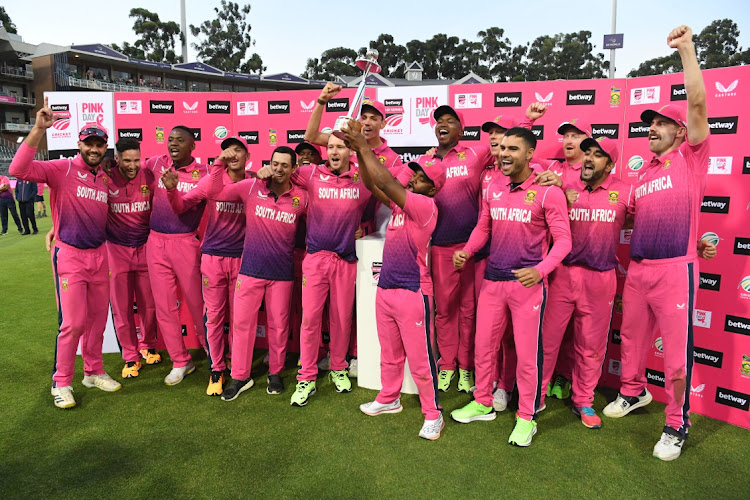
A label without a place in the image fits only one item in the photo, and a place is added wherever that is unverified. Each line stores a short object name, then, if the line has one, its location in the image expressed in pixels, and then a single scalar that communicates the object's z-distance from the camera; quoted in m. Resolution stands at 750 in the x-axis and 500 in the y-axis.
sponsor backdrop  4.41
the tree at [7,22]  47.03
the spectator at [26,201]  14.45
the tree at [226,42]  61.50
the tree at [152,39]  51.19
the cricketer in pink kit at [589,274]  4.39
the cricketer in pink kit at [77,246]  4.63
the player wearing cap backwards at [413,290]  3.99
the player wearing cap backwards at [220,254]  5.05
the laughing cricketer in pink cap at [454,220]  4.85
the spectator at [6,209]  15.63
